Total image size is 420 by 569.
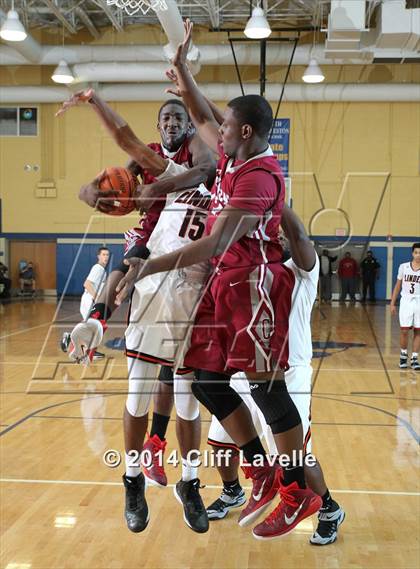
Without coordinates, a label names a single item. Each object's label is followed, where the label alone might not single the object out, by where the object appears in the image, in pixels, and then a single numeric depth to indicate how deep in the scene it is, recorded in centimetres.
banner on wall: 2130
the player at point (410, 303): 1162
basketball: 279
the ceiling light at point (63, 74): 1747
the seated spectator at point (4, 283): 2189
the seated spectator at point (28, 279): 2245
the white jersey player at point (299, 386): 342
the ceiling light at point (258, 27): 1373
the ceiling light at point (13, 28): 1444
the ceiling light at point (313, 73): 1755
